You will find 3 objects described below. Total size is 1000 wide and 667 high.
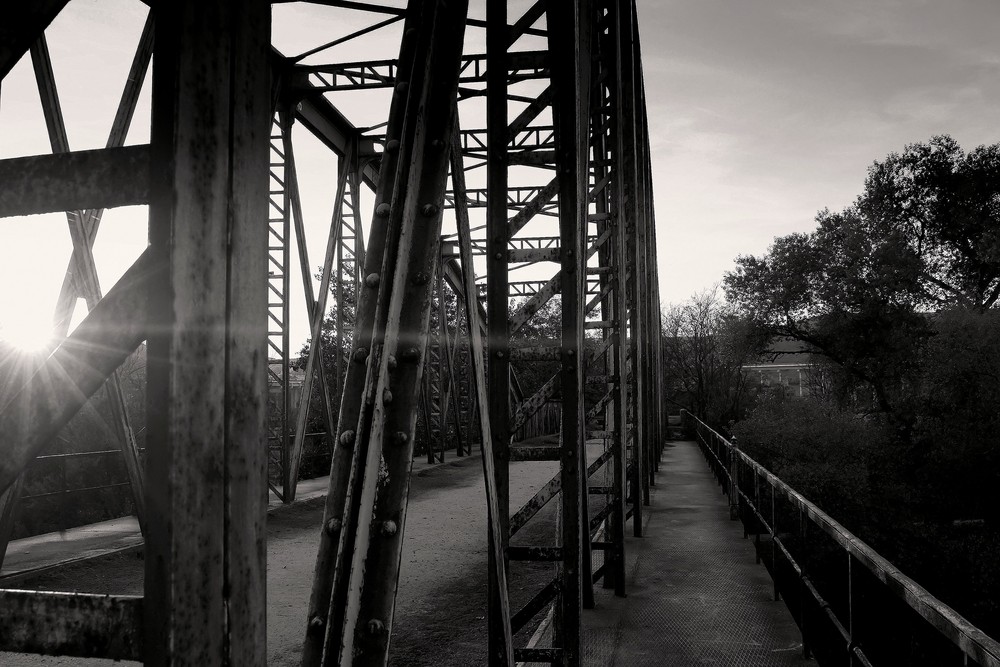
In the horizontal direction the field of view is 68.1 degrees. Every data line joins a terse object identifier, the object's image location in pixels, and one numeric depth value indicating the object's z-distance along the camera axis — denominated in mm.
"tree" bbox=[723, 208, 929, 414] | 24781
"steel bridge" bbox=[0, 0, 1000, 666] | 974
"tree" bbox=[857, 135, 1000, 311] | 29328
